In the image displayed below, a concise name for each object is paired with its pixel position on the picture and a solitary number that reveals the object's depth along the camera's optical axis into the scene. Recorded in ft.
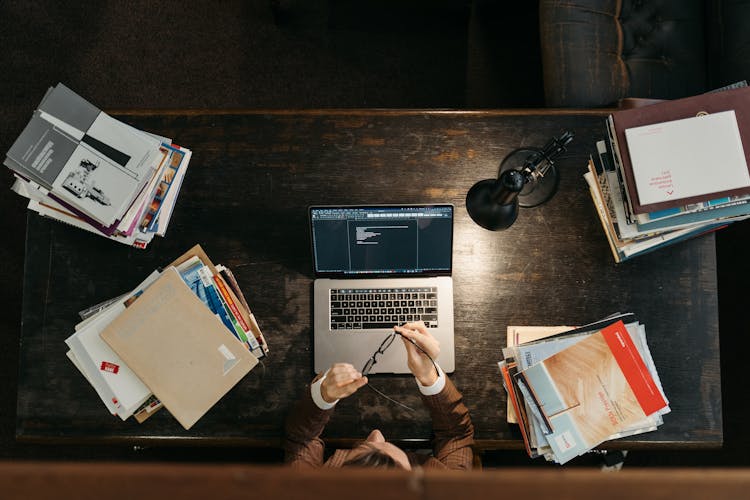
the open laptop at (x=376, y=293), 4.65
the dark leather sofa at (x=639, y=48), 5.91
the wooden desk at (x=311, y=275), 4.67
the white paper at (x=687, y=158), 4.29
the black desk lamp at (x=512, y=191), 4.31
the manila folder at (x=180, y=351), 4.56
